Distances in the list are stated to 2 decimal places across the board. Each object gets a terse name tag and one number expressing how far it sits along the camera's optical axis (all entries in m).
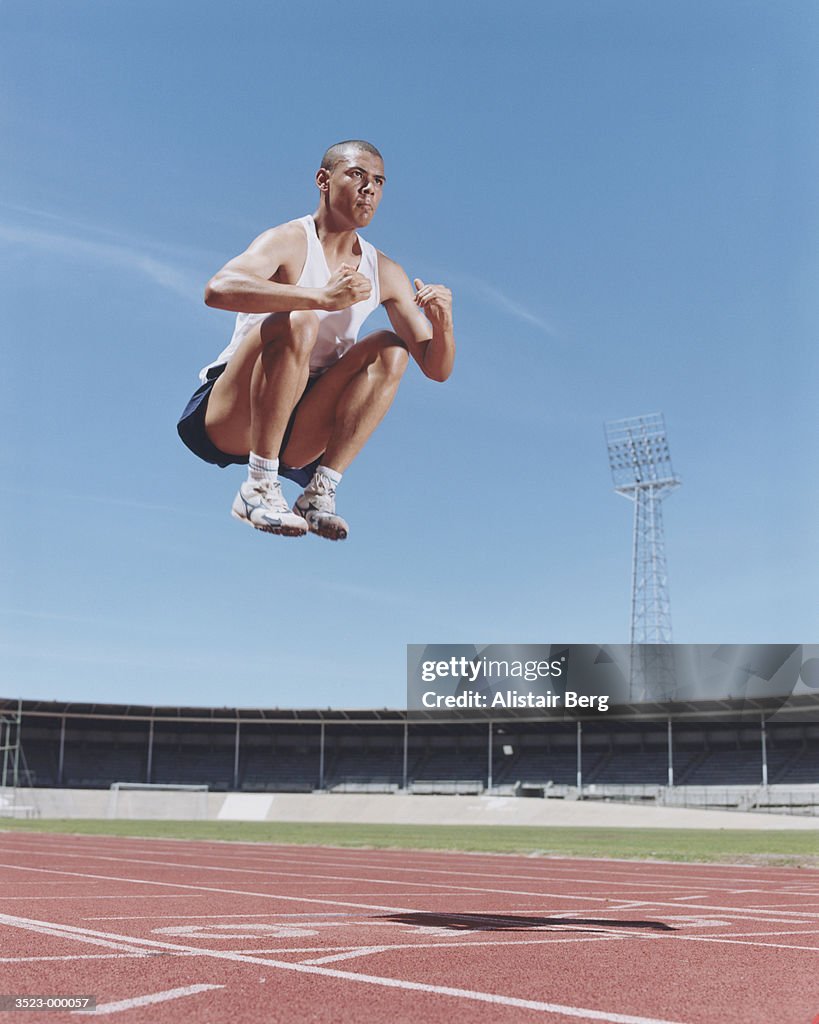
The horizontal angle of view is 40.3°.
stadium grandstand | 55.06
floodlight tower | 58.69
